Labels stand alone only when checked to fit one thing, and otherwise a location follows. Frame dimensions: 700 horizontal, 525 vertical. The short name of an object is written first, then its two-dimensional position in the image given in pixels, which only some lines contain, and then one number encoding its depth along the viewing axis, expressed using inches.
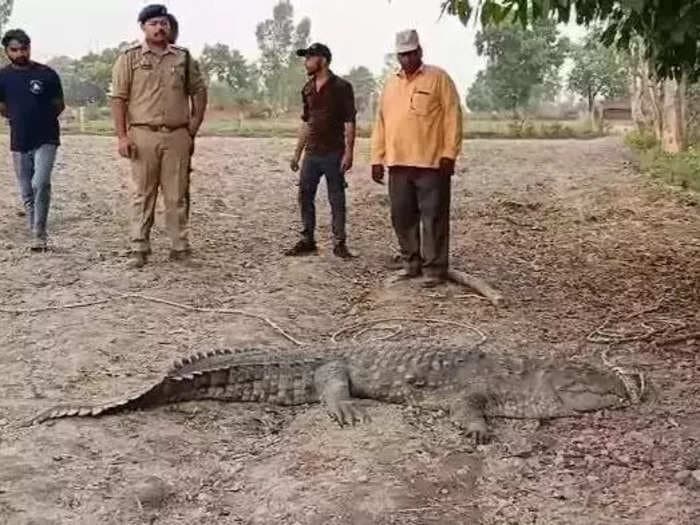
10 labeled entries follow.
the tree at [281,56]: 1711.4
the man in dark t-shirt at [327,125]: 342.4
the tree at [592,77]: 2003.0
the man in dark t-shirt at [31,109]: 346.0
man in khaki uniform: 323.9
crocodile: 201.9
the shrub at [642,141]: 1037.8
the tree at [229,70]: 1722.4
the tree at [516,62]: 1728.6
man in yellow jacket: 303.4
